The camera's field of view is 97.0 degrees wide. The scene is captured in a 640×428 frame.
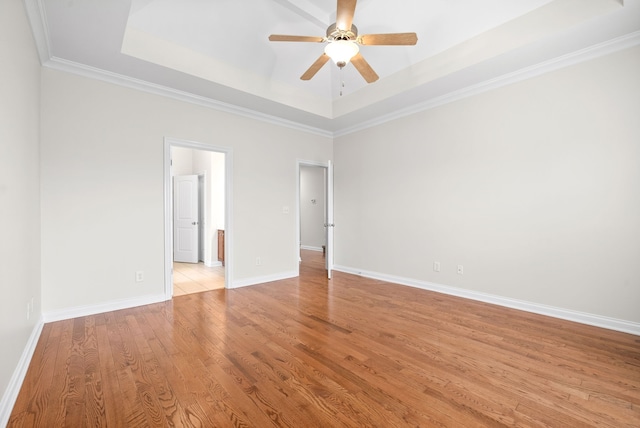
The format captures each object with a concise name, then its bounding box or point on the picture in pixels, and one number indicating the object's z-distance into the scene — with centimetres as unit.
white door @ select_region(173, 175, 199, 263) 628
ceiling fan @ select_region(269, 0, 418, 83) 241
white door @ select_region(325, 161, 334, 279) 500
